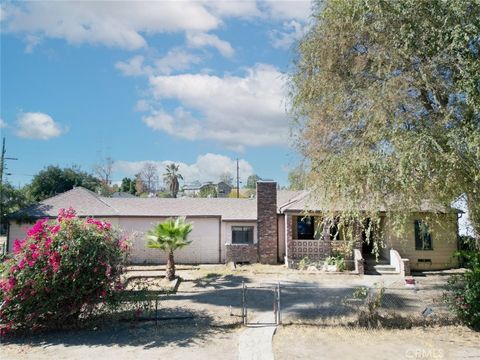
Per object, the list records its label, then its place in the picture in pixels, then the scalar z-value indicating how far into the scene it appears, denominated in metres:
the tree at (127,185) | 73.62
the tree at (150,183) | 81.16
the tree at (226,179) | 95.14
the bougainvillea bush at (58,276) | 10.22
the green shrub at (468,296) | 10.86
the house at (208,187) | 74.22
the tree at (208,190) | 65.10
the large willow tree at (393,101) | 9.94
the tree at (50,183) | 50.56
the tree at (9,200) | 24.17
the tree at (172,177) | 67.56
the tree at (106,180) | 67.38
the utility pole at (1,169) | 23.91
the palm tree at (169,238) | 18.84
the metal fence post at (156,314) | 11.32
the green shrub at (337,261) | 20.97
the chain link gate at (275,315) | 11.25
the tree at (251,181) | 92.07
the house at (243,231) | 22.30
